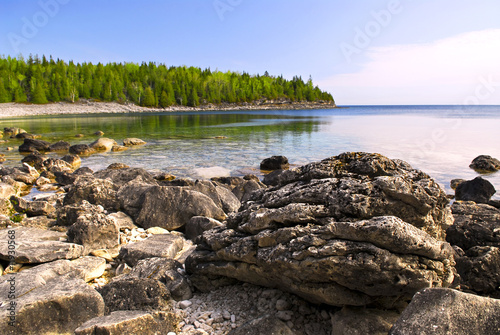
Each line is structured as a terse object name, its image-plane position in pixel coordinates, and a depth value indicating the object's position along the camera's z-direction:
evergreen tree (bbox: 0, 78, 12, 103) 114.94
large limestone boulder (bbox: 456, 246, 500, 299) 5.03
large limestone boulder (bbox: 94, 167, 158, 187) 13.77
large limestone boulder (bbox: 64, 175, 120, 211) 9.98
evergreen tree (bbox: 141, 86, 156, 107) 150.75
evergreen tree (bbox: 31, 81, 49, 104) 122.88
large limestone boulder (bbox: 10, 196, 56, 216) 9.78
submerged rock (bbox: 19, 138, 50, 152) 28.79
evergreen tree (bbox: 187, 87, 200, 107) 166.46
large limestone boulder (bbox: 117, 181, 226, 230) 8.67
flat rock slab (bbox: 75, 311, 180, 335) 3.76
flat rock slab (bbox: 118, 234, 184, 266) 6.55
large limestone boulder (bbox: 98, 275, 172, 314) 4.65
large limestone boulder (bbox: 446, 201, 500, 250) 5.98
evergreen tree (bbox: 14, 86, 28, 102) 121.44
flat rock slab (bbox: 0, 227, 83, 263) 5.84
